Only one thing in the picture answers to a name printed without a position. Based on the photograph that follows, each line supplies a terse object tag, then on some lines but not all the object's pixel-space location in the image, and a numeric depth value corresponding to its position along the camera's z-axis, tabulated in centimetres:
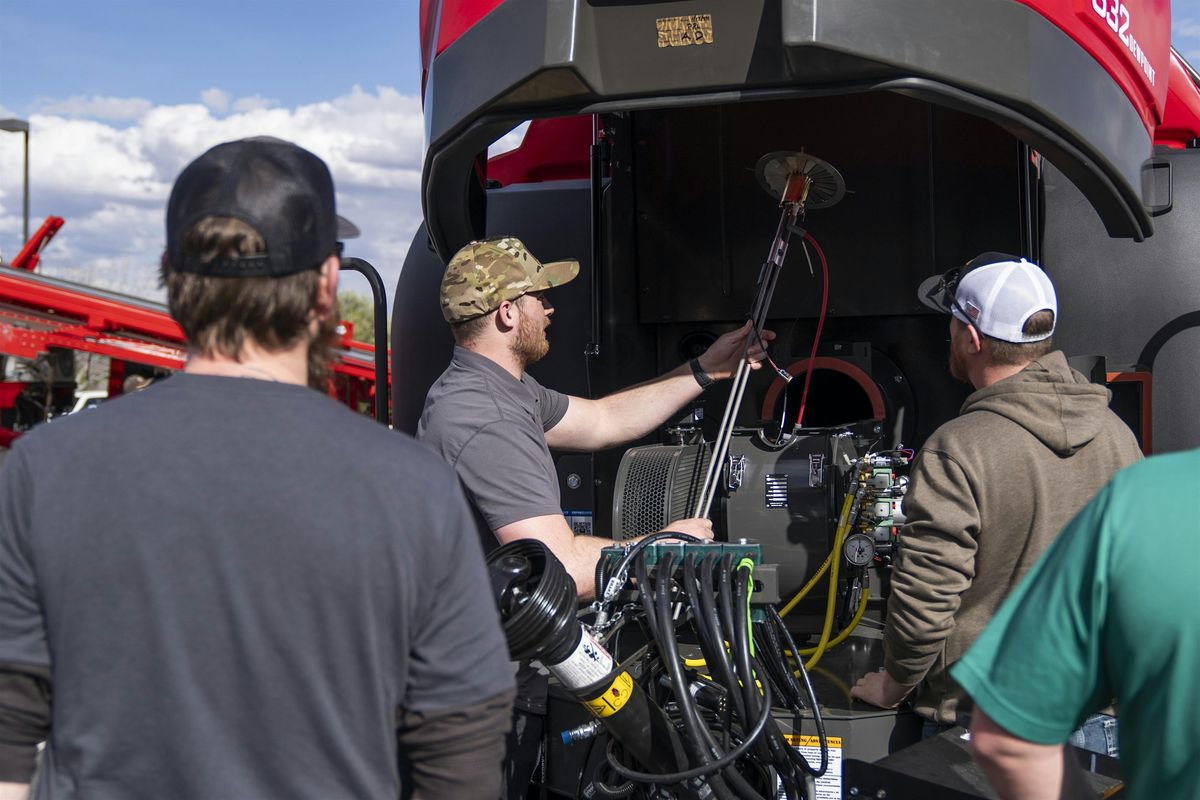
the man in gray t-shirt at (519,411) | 277
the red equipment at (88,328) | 995
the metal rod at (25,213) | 1965
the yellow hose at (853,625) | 312
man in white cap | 241
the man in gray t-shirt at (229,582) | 132
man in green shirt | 121
